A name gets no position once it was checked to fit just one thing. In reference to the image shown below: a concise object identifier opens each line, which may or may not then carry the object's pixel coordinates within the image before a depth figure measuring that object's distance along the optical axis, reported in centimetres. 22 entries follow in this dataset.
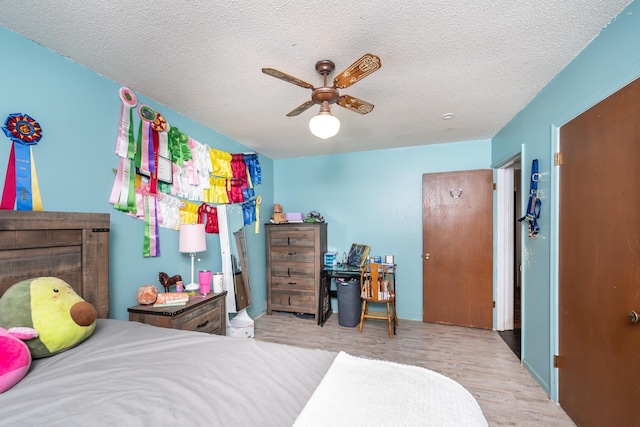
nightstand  191
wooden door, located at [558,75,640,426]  137
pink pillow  97
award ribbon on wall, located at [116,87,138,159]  207
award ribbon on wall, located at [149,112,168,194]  230
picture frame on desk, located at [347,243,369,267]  397
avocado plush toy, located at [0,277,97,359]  118
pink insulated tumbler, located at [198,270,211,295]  242
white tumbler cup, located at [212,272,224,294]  259
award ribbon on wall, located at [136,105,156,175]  221
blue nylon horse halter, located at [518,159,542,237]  223
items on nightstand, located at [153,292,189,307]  204
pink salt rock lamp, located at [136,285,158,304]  205
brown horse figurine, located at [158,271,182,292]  230
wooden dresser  380
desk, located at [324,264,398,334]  367
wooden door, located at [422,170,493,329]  348
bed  84
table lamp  239
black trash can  358
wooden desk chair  330
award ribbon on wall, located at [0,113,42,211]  148
